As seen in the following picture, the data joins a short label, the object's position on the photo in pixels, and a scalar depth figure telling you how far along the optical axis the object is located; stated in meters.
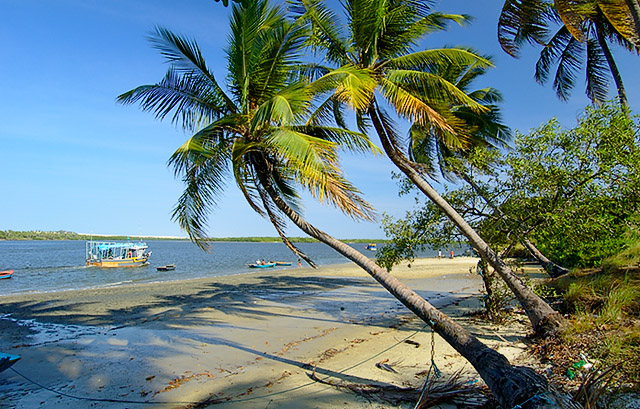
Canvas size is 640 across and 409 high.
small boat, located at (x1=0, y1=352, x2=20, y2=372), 6.80
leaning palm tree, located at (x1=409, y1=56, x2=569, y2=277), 8.52
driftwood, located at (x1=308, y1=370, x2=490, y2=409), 4.98
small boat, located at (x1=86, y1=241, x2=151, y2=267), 36.03
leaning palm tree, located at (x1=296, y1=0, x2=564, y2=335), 6.74
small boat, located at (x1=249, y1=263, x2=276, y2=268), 38.78
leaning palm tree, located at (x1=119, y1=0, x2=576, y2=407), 5.21
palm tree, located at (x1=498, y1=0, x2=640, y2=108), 7.23
